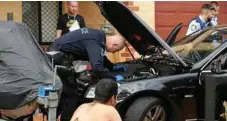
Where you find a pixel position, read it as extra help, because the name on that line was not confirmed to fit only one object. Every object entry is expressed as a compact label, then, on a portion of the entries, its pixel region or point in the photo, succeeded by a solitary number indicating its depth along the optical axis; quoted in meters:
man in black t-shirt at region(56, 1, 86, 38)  9.37
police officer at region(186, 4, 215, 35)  8.98
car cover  4.77
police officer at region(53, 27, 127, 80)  6.02
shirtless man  4.14
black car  5.90
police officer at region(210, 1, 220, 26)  9.22
